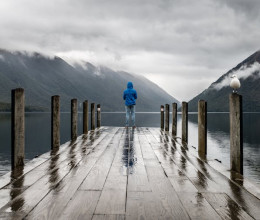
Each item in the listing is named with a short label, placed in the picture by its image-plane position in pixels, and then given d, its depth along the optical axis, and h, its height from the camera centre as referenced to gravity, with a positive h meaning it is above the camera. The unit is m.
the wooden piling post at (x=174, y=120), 14.80 -0.33
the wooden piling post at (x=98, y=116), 19.69 -0.18
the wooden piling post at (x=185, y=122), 12.26 -0.36
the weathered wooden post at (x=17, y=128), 6.89 -0.32
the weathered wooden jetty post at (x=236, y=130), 6.50 -0.36
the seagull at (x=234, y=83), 10.10 +0.96
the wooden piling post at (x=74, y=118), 12.98 -0.21
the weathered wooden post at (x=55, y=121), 10.08 -0.25
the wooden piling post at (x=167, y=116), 16.99 -0.16
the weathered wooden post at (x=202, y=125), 9.23 -0.36
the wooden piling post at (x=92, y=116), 17.89 -0.17
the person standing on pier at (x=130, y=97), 16.88 +0.87
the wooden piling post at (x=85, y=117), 15.55 -0.19
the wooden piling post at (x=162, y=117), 19.67 -0.28
